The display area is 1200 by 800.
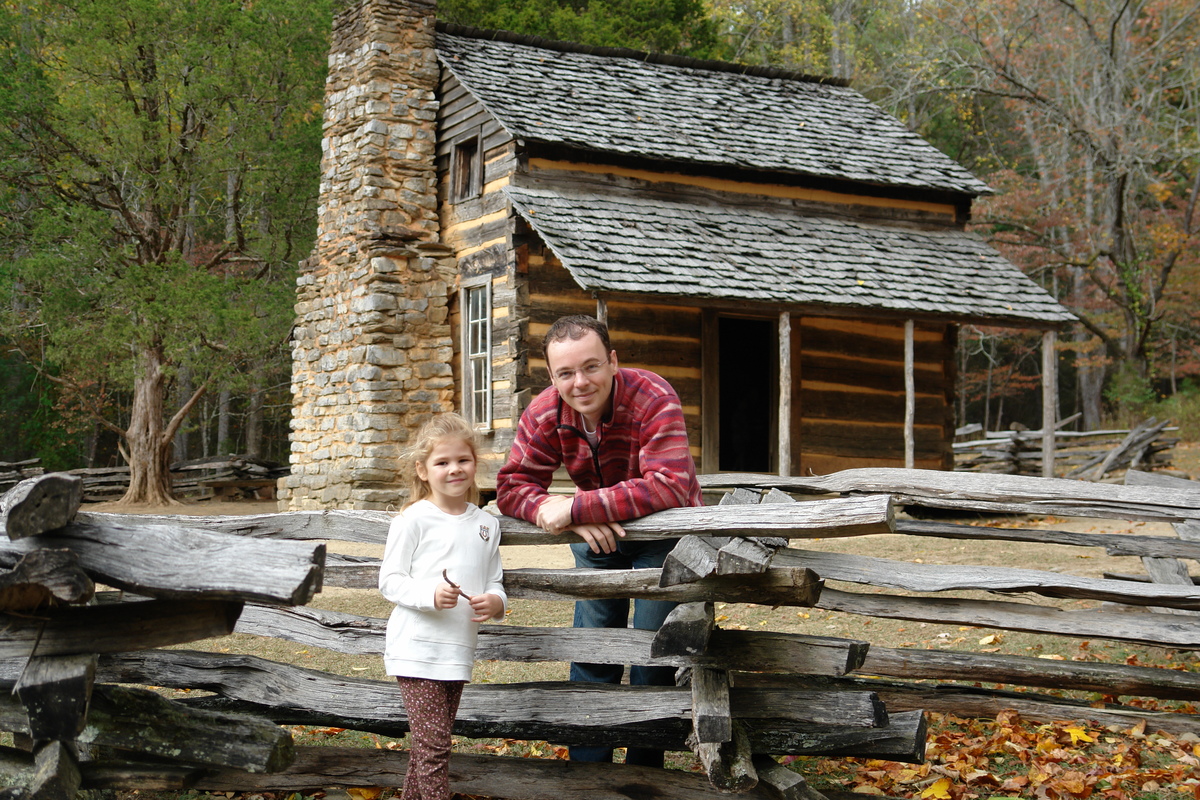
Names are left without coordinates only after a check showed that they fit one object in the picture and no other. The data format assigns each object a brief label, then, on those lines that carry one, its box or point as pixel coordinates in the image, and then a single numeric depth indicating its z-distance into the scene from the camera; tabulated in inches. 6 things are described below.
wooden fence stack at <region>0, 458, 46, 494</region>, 788.6
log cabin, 497.4
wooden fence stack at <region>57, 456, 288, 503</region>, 826.8
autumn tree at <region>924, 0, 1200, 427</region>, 879.1
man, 153.6
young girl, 140.9
